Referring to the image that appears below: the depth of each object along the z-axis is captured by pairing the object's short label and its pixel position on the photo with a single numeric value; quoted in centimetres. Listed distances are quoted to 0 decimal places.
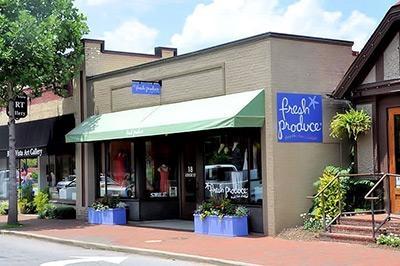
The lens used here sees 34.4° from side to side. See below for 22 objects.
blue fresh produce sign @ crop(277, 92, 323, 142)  1511
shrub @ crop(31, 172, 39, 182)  2512
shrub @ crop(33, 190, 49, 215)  2306
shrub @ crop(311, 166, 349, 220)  1457
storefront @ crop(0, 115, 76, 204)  2198
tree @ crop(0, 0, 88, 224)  1806
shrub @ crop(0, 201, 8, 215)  2419
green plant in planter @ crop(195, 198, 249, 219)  1525
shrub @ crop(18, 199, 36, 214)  2409
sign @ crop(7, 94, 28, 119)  2089
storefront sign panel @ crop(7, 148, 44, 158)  2248
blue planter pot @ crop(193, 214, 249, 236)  1505
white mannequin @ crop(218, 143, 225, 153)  1700
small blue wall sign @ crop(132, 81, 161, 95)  1769
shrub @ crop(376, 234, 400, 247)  1206
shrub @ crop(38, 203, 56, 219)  2174
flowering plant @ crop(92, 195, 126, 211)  1942
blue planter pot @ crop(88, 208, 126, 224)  1914
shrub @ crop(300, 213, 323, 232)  1467
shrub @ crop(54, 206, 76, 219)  2153
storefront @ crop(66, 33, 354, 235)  1503
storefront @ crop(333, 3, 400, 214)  1437
